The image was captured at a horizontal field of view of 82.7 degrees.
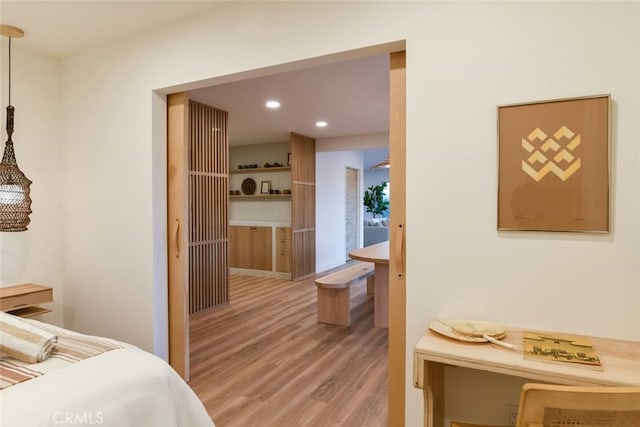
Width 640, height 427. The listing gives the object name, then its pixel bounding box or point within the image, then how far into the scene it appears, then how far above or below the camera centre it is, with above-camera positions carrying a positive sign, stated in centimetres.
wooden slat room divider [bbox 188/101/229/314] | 443 -1
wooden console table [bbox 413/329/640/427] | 115 -53
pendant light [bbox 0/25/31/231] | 246 +13
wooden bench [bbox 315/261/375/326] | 396 -103
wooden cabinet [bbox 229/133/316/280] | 630 +10
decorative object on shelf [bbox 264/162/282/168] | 657 +78
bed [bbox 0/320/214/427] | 101 -55
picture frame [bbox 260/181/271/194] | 677 +38
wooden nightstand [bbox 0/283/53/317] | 252 -65
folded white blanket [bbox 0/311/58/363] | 127 -48
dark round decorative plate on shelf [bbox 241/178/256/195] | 693 +41
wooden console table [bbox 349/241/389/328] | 393 -91
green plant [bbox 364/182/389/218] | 1066 +20
